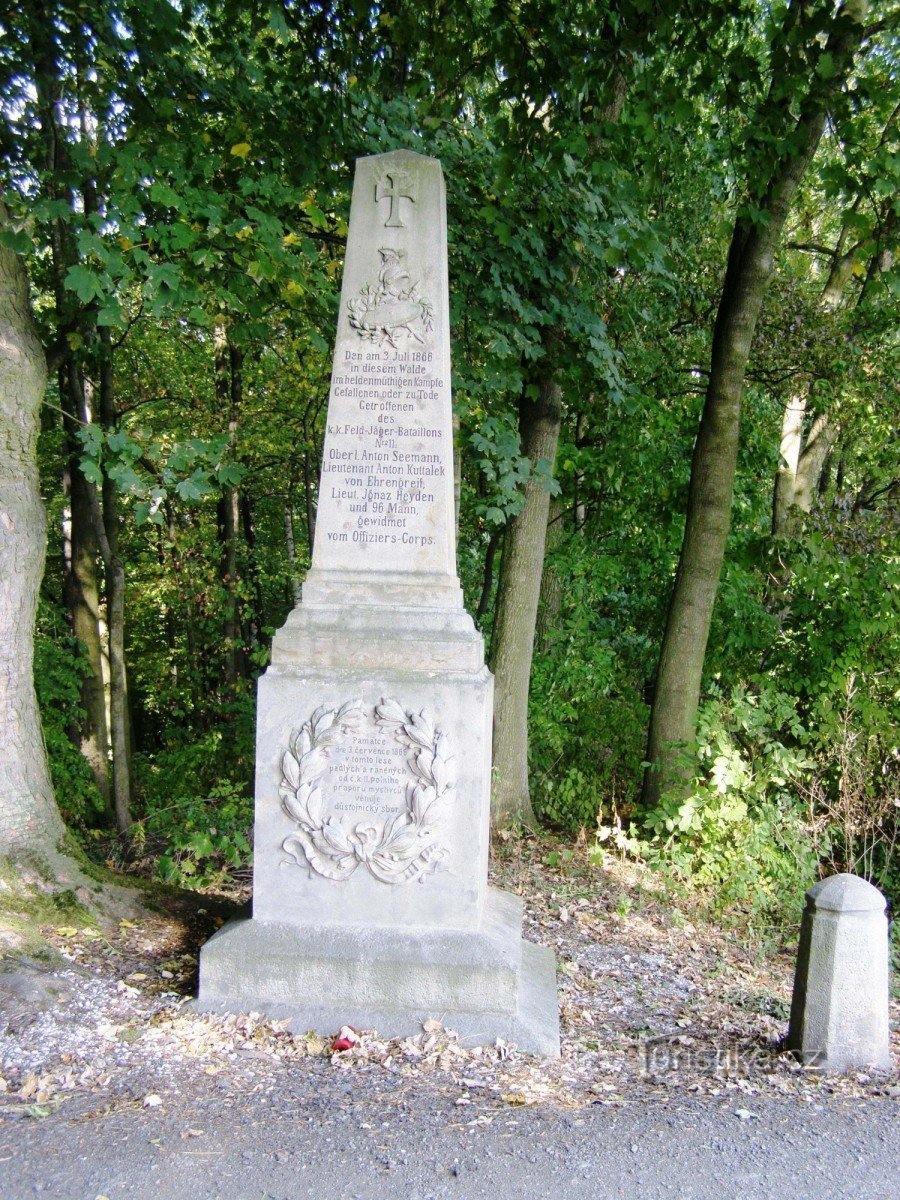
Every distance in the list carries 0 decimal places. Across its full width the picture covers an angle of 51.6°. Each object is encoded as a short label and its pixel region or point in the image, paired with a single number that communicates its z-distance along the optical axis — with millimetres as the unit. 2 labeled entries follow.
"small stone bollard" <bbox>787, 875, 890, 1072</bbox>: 3904
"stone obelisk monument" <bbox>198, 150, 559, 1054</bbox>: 4094
